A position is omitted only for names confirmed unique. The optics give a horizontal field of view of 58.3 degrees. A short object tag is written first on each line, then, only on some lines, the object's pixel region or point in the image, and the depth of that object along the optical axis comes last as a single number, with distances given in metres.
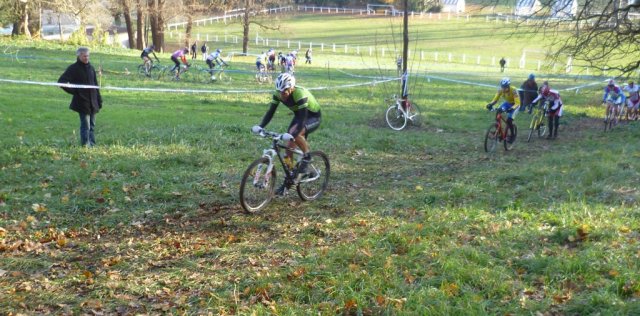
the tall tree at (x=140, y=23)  42.54
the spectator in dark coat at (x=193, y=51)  45.00
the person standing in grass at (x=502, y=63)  46.88
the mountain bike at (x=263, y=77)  29.23
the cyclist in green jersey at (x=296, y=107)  7.93
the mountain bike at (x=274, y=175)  7.65
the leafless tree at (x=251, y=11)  43.91
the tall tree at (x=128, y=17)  42.44
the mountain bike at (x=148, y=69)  27.84
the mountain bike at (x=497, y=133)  14.27
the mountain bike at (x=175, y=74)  27.73
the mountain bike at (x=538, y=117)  17.41
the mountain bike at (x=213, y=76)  27.73
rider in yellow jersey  14.50
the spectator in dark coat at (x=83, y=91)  11.12
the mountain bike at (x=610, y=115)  19.48
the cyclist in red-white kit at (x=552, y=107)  17.34
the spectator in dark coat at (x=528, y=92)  23.67
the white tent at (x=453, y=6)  82.77
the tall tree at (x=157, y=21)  42.94
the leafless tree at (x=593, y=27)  15.93
